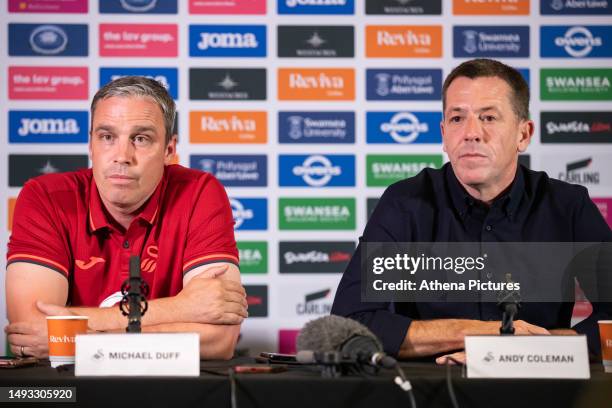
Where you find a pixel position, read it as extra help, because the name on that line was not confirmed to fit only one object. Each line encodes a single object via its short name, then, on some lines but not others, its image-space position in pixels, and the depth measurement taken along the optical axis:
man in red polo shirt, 6.07
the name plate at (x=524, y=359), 5.48
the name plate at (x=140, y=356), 5.49
